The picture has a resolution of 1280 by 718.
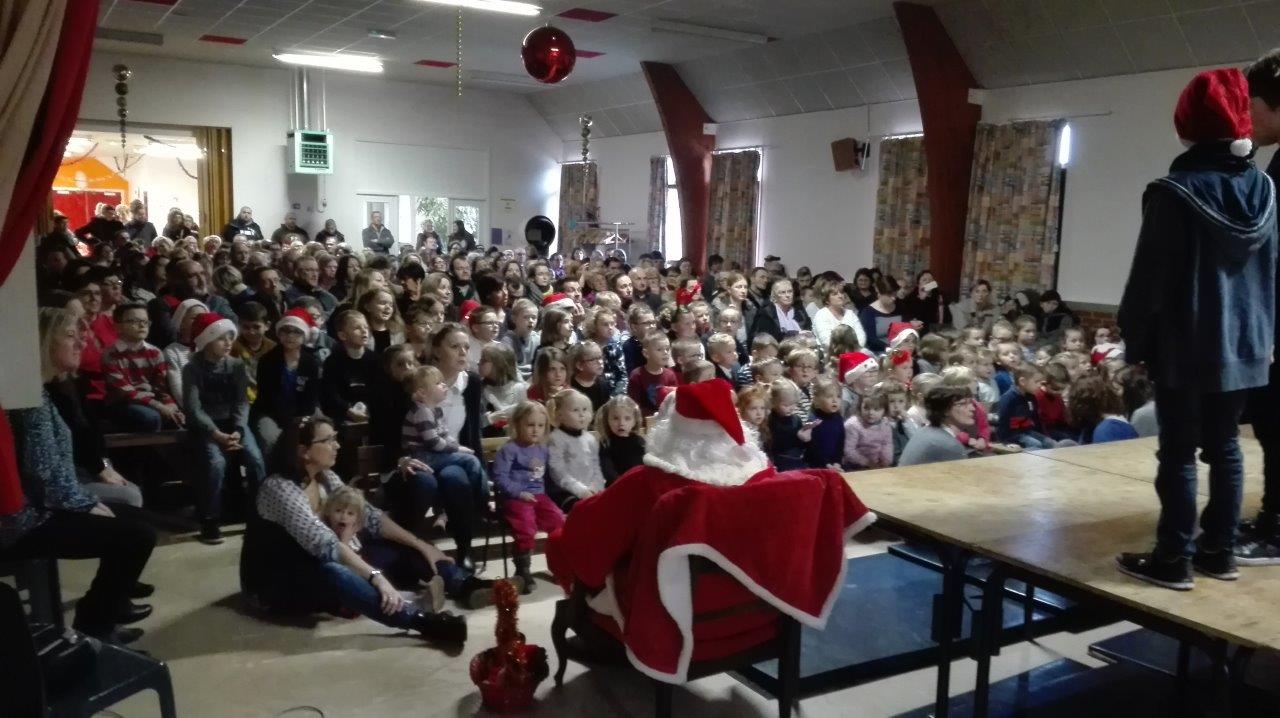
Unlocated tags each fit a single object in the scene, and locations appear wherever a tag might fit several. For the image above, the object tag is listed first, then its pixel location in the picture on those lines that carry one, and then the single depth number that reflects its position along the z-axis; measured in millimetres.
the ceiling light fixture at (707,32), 10031
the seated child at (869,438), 4629
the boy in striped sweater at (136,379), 4672
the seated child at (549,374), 4562
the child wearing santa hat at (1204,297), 2023
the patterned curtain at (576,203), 15914
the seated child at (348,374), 4758
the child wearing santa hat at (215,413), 4348
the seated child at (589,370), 4789
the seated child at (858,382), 5172
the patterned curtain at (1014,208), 9234
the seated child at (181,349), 4852
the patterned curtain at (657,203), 14414
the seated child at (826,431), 4551
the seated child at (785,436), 4582
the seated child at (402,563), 3514
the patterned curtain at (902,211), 10461
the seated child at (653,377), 5066
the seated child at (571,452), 4102
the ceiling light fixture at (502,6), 8328
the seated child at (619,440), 4219
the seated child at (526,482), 3924
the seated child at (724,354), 5500
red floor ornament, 2848
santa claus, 2301
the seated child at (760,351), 5441
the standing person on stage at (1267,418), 2271
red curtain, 1638
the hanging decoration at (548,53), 6102
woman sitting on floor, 3326
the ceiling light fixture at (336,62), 12562
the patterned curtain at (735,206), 12727
